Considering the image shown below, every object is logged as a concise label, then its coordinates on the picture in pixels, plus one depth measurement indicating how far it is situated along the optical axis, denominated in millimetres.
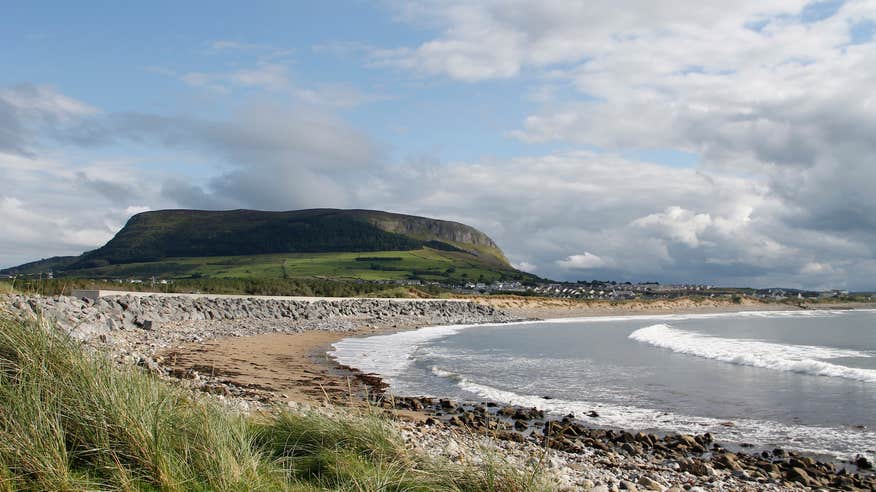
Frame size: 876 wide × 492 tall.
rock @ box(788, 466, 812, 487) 9273
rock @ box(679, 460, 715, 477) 9406
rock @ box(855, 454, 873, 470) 10242
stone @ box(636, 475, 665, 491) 8219
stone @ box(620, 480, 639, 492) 7986
